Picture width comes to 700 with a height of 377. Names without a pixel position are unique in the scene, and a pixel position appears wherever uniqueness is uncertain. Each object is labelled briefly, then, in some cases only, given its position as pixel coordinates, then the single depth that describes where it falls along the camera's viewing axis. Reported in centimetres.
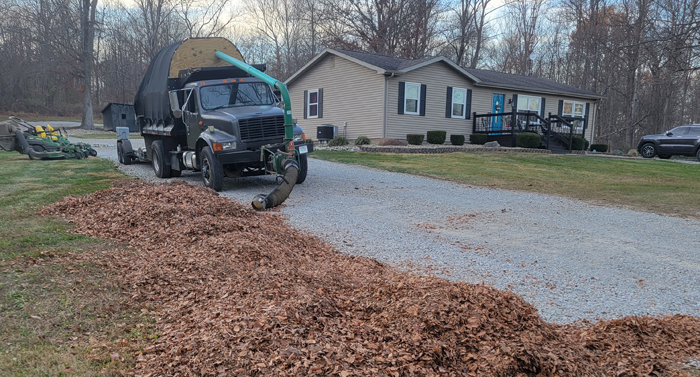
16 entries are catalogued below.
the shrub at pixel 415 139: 2019
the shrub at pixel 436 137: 2081
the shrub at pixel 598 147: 2555
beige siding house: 2080
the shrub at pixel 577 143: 2261
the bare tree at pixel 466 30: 3641
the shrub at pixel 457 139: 2158
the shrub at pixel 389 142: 1970
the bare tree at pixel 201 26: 4016
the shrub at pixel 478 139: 2247
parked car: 2143
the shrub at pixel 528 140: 2066
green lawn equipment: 1566
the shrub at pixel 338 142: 2112
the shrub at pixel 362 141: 2047
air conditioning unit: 2248
